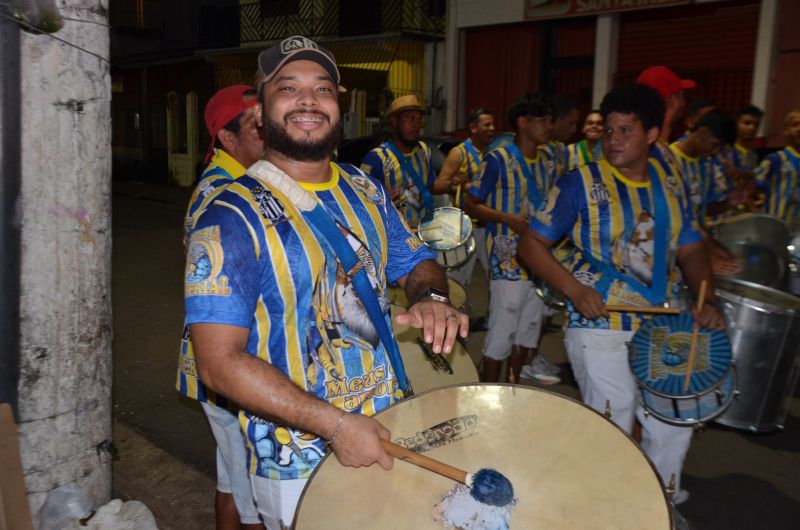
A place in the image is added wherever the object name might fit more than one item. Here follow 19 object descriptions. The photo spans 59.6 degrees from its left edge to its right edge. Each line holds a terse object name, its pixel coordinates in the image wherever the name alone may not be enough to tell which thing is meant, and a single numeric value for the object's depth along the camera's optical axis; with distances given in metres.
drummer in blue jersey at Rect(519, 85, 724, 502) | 3.47
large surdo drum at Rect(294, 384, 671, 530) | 1.67
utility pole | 2.69
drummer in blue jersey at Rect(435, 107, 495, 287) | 6.72
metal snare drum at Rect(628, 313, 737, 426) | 3.32
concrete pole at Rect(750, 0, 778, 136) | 12.53
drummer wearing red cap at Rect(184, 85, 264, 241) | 3.44
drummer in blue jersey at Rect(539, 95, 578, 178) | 6.57
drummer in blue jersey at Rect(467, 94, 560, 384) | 5.39
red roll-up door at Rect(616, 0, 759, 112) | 13.20
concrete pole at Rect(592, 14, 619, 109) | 14.93
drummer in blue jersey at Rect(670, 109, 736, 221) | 6.08
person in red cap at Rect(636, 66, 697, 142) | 4.89
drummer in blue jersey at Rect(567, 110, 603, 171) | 6.72
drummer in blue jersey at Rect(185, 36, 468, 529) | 1.82
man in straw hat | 6.53
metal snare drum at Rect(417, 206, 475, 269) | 6.18
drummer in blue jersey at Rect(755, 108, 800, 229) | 6.62
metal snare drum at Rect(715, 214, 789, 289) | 4.80
